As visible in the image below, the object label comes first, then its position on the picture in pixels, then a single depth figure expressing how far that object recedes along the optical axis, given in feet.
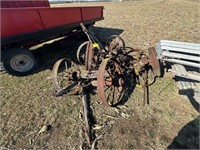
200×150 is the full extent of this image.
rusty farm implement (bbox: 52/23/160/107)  10.97
